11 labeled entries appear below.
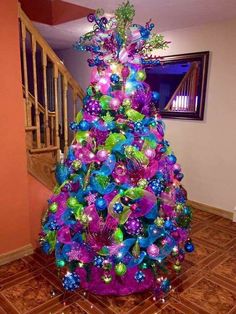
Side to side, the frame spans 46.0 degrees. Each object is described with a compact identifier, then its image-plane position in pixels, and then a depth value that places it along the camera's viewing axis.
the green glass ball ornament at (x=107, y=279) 1.80
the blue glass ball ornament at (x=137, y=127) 1.79
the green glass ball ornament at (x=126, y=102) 1.81
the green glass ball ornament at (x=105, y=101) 1.79
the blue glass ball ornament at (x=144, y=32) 1.80
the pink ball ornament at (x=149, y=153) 1.78
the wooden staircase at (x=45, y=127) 2.31
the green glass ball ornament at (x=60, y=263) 1.92
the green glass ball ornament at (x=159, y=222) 1.80
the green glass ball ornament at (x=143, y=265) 1.89
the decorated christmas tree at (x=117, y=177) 1.76
